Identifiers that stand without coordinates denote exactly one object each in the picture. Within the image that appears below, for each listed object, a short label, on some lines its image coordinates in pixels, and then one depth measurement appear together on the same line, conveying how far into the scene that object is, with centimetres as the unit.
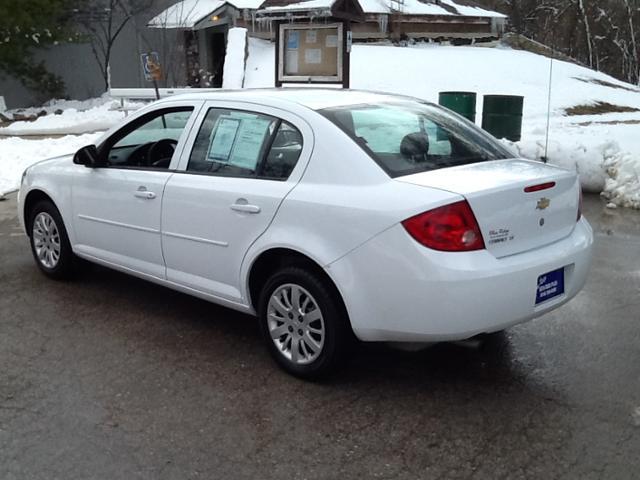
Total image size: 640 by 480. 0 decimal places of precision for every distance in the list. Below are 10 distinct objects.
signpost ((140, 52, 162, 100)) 1340
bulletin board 1101
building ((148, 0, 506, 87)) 2292
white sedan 338
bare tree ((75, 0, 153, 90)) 2233
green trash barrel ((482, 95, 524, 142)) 1072
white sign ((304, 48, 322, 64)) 1116
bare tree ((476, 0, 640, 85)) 3528
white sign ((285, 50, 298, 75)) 1136
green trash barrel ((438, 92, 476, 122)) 1084
